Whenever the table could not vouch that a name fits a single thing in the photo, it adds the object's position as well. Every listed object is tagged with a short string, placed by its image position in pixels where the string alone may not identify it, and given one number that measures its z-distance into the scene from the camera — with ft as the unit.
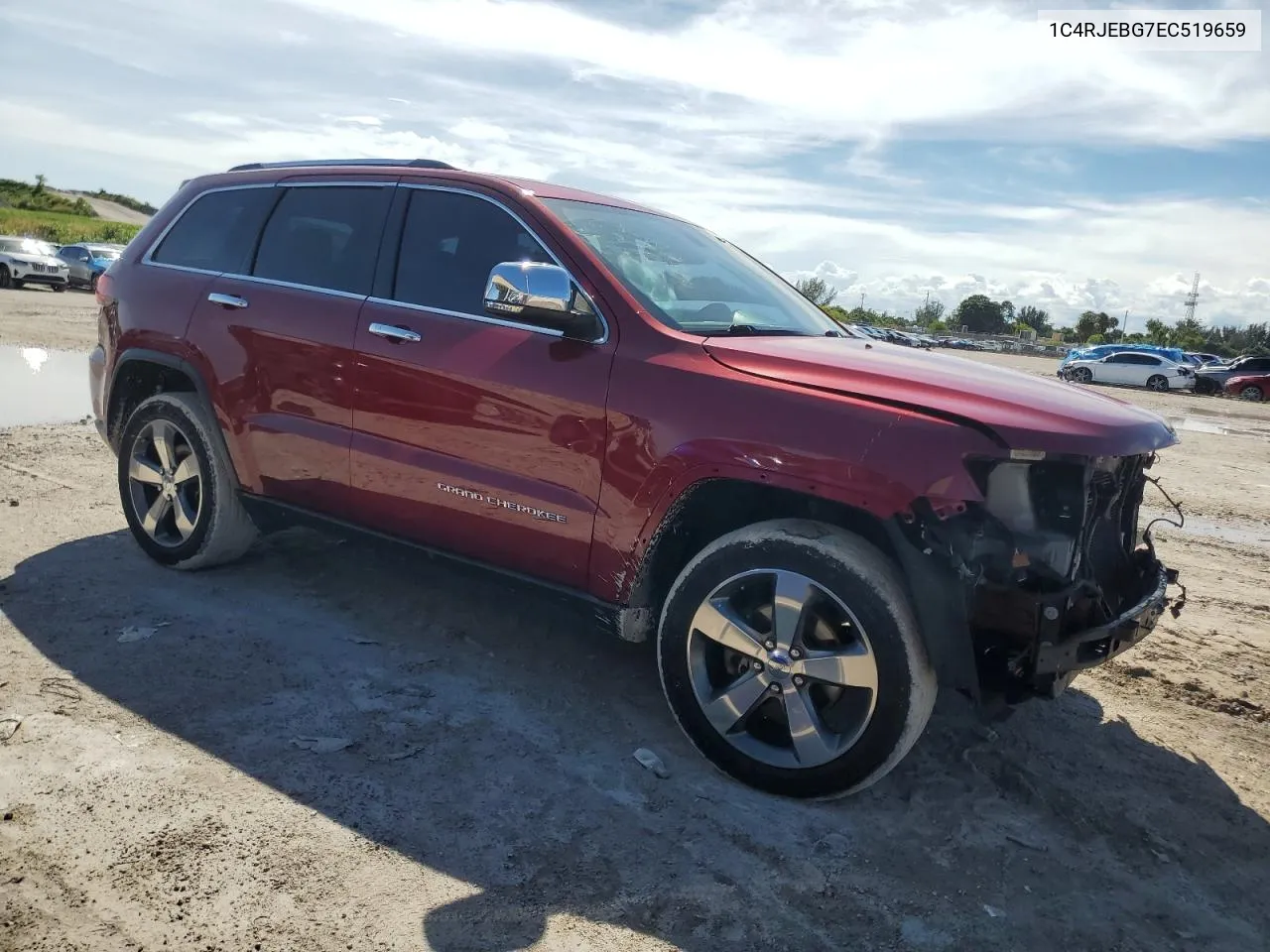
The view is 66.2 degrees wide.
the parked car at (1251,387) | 98.32
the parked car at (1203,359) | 143.10
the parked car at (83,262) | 98.84
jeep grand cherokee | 9.30
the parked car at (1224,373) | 102.78
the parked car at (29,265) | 91.25
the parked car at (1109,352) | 112.47
